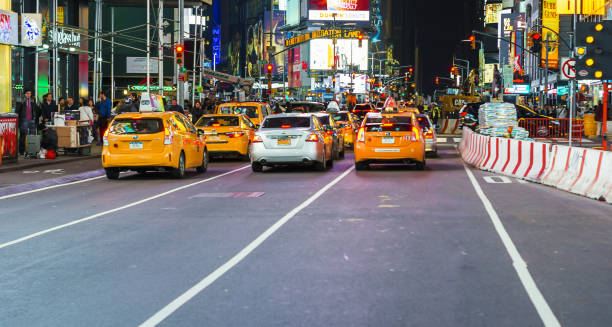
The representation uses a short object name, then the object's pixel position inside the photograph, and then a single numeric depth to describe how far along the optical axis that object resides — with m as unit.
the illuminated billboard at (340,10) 153.00
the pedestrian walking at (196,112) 39.93
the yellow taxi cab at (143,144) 20.69
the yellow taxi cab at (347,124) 35.97
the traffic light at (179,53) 39.47
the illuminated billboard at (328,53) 165.38
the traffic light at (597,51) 21.23
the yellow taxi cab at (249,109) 32.03
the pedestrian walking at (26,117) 26.75
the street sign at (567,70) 34.93
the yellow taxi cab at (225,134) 27.28
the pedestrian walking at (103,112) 33.75
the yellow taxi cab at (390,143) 23.47
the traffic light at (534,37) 44.92
